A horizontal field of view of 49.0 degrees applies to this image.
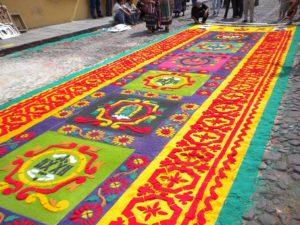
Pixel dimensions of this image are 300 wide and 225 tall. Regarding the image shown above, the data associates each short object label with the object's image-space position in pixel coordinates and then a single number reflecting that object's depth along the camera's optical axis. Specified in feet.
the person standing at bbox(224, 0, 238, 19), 40.22
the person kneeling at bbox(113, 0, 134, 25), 39.73
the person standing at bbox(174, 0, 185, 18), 45.24
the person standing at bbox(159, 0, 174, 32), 34.73
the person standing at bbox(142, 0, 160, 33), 34.24
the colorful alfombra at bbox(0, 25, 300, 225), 8.78
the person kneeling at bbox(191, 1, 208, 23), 37.14
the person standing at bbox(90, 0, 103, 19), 44.76
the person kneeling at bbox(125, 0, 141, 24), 41.11
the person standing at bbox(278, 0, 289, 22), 35.56
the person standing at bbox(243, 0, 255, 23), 35.25
